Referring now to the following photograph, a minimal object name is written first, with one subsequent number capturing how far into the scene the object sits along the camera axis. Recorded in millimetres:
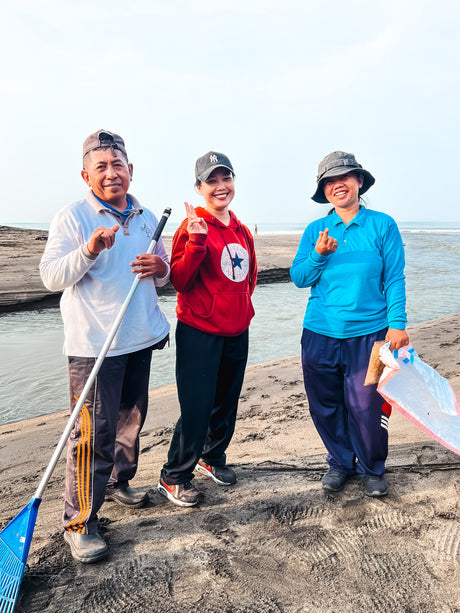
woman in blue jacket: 2604
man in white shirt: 2225
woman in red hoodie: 2588
